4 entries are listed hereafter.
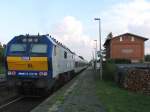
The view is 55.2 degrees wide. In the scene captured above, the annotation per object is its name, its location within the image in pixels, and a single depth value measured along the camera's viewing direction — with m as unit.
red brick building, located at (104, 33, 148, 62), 32.96
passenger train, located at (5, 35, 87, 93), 7.59
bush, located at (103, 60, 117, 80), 13.42
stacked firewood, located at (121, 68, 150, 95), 9.57
